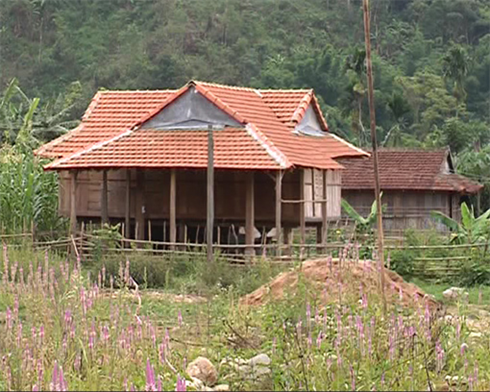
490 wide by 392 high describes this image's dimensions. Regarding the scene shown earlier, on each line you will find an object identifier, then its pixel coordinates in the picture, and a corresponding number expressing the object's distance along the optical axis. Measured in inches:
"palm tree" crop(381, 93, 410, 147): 3767.2
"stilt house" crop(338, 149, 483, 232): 2775.6
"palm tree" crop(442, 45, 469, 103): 4256.4
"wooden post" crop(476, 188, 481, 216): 2951.5
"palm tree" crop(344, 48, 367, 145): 3811.5
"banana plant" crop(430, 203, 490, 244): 1577.3
